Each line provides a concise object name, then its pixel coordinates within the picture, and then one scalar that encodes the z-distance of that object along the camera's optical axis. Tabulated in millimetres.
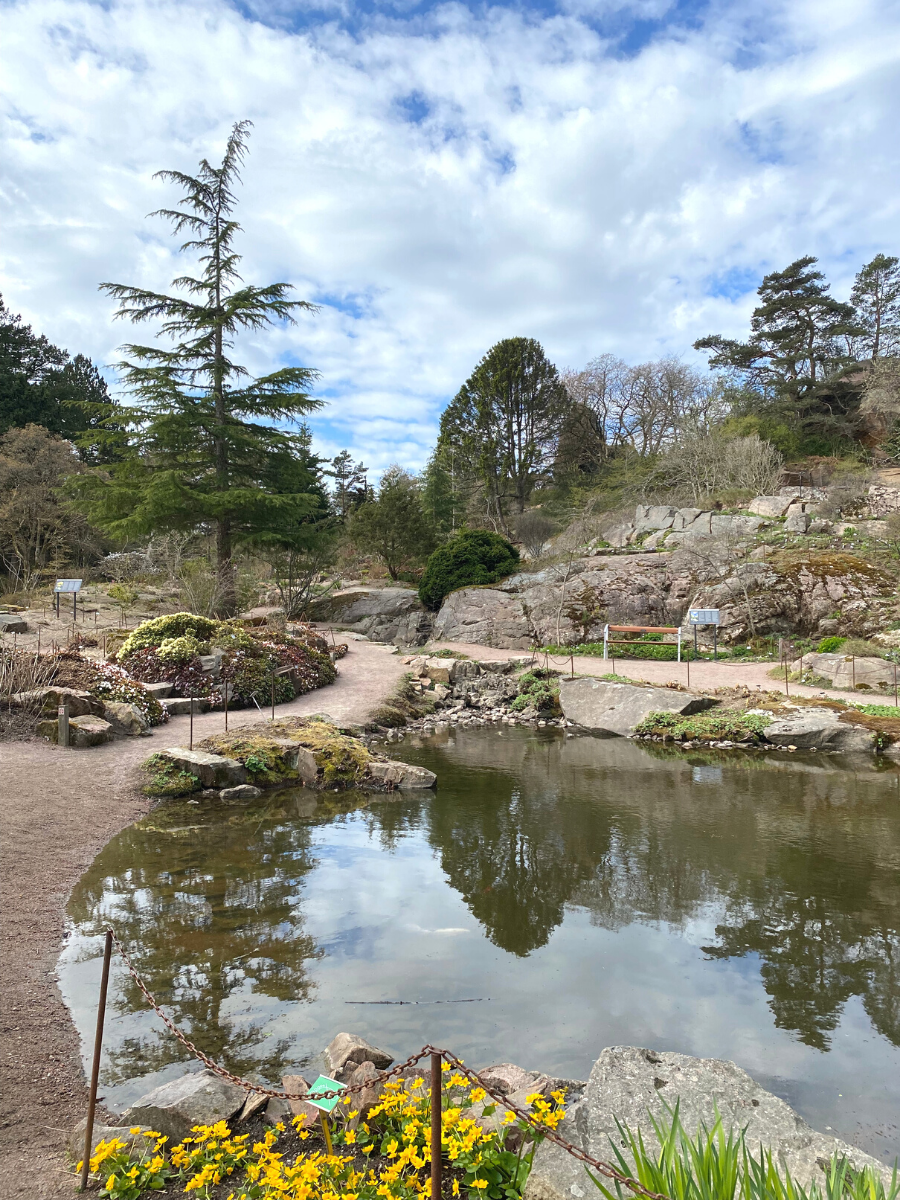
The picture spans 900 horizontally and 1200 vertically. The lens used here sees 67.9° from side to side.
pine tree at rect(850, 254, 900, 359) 31047
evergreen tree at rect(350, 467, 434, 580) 27781
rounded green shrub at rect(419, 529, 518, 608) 22406
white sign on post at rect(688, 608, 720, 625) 14641
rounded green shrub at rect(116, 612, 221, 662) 12461
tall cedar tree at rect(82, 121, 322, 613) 18984
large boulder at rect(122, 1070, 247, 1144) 2627
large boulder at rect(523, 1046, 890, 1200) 2129
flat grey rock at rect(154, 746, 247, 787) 7965
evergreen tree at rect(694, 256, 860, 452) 30250
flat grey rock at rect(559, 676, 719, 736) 11438
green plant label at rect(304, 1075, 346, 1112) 2338
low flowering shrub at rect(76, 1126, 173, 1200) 2263
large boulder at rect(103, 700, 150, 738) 9562
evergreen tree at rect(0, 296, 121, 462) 31734
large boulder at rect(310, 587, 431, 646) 22250
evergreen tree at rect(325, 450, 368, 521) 42031
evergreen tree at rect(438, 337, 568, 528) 33000
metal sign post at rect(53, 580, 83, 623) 16078
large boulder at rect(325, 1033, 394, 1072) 3098
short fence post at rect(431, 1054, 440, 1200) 1838
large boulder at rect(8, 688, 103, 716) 9258
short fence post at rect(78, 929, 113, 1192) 2357
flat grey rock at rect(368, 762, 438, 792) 8359
